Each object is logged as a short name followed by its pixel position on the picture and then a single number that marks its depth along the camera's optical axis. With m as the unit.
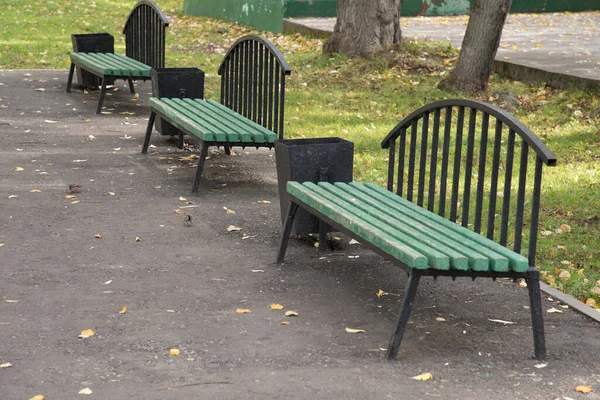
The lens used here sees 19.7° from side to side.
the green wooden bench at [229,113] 12.92
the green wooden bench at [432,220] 7.66
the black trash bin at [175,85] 15.80
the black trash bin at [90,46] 21.43
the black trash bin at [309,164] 10.39
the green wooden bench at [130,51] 18.52
